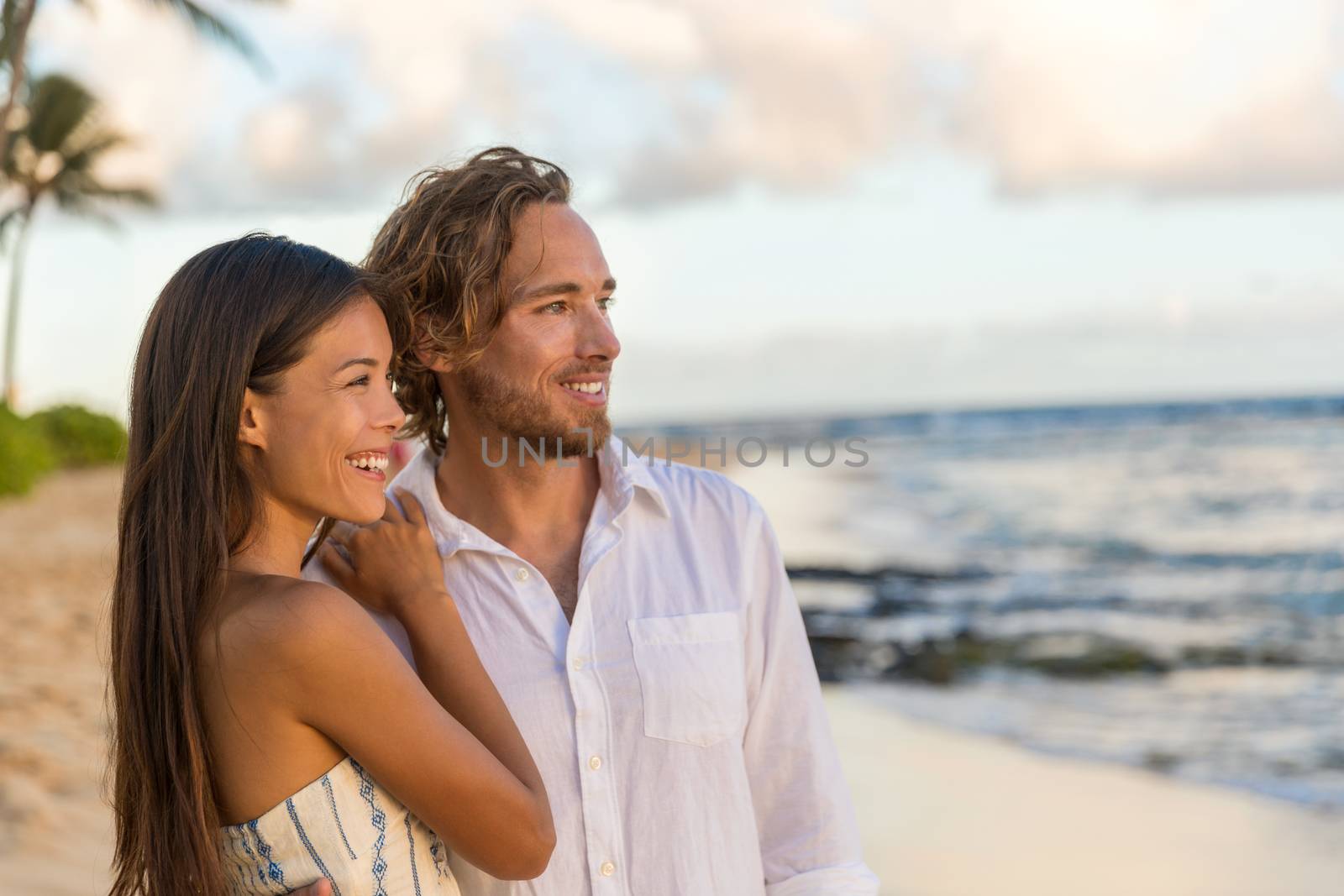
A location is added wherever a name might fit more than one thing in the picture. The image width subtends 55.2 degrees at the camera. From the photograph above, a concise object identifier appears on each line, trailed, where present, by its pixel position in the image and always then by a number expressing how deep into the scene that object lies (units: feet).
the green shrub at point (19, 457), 62.59
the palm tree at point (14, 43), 47.29
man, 7.97
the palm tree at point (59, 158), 106.11
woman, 6.63
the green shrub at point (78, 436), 79.87
